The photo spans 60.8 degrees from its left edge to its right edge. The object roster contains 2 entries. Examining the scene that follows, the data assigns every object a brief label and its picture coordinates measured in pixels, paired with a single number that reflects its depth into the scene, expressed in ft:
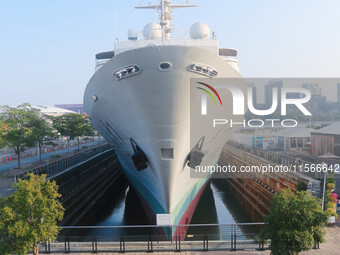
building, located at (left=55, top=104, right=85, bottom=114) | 638.90
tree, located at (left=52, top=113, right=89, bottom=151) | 117.60
